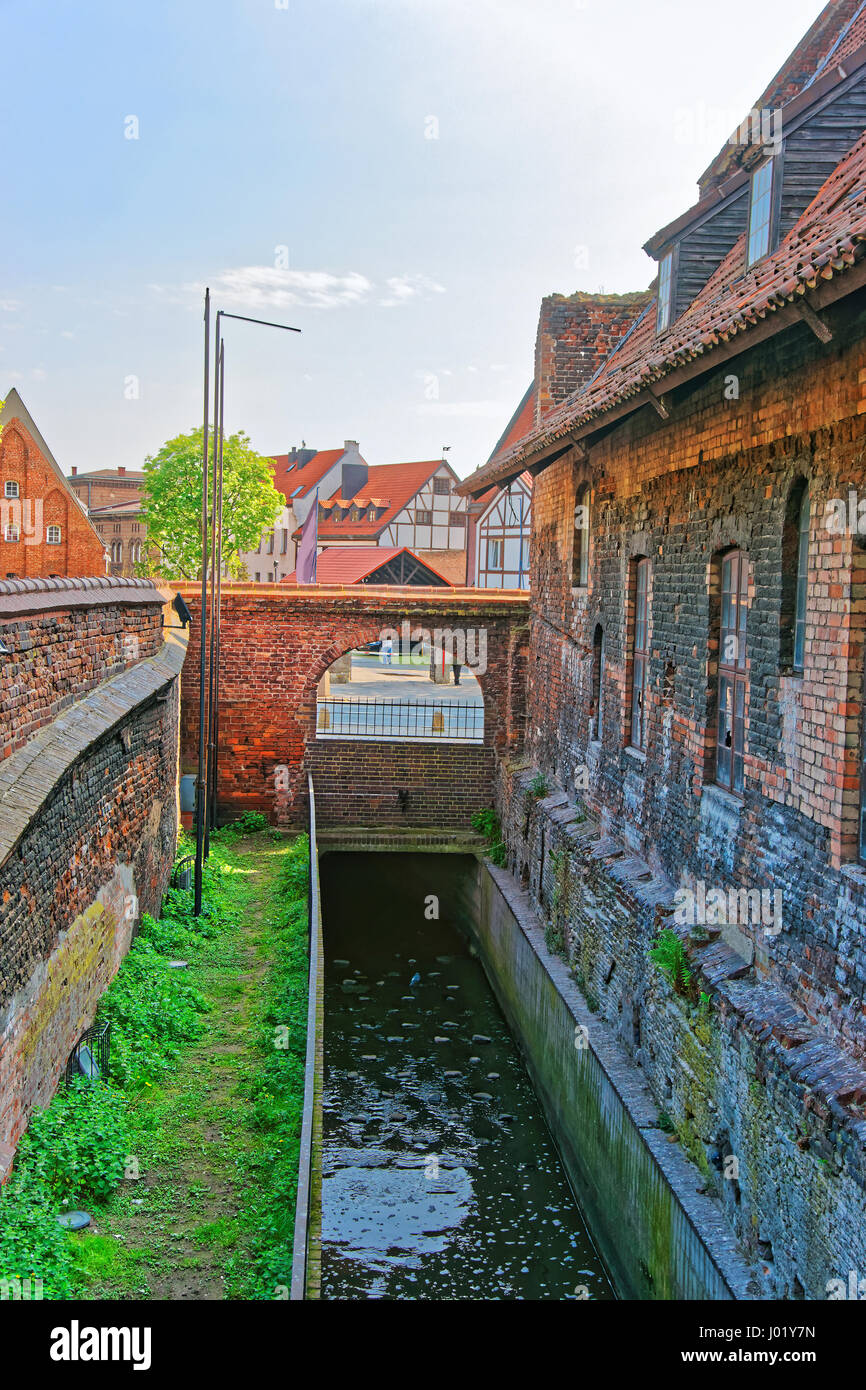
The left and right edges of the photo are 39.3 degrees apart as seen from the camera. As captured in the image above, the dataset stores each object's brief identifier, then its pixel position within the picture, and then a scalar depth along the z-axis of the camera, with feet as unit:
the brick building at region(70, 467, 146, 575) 215.31
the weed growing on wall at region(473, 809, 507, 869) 56.54
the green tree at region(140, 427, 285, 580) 118.52
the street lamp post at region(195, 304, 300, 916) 44.07
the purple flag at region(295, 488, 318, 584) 74.08
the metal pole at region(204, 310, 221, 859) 53.31
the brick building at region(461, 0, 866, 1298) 19.17
